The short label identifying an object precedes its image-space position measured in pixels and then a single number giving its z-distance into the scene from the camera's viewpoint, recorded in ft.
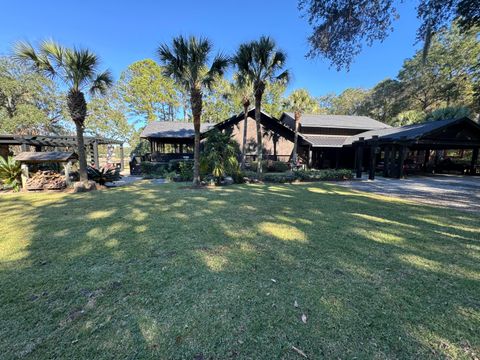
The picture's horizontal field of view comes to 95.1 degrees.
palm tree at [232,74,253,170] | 54.43
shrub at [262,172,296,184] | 42.52
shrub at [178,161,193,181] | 43.35
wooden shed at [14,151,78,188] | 32.78
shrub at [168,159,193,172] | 58.08
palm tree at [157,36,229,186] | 29.89
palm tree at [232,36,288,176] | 40.78
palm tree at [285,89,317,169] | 61.77
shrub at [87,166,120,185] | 36.19
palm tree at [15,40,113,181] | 27.63
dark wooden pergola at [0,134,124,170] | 37.47
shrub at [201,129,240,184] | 37.22
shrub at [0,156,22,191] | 33.09
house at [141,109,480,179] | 49.19
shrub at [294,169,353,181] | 43.98
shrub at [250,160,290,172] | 62.08
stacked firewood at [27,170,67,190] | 32.99
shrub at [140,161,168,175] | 56.75
